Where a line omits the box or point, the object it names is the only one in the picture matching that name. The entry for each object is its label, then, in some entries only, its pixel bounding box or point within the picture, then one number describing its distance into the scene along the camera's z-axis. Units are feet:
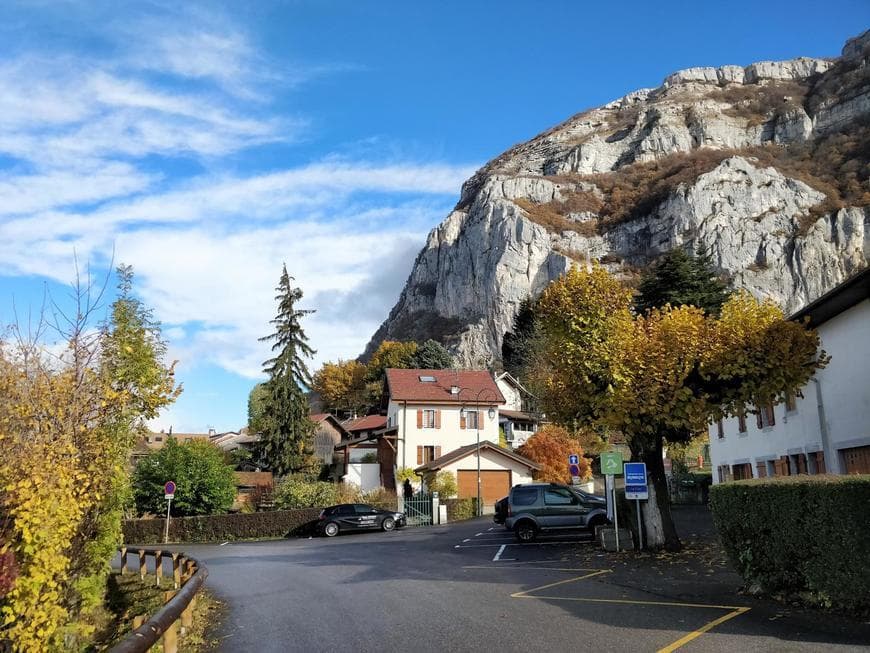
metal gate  116.47
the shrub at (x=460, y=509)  120.47
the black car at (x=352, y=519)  104.27
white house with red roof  149.59
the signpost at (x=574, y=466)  89.92
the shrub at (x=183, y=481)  112.68
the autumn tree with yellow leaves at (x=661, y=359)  47.75
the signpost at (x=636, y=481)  50.28
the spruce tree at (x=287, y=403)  144.77
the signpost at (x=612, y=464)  54.95
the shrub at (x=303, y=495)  119.14
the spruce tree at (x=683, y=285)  142.05
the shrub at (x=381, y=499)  119.34
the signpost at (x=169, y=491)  98.98
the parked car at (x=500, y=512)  85.46
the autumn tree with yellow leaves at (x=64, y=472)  25.45
